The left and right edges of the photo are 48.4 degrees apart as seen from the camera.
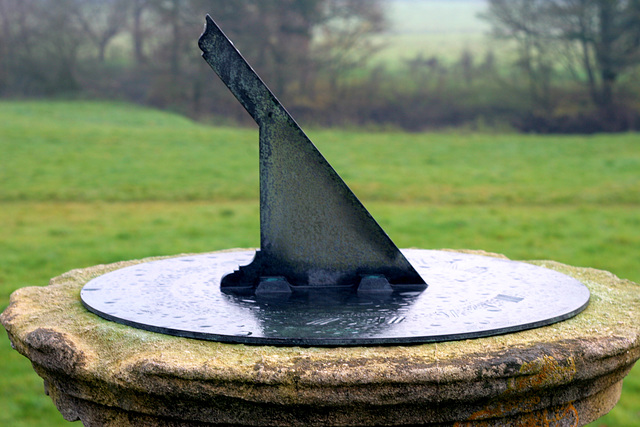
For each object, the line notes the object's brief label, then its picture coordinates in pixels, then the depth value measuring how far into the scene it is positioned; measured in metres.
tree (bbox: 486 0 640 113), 17.59
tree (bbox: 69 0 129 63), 20.50
